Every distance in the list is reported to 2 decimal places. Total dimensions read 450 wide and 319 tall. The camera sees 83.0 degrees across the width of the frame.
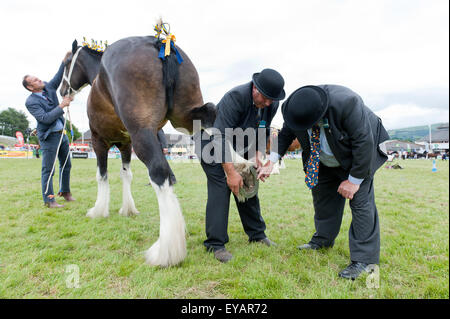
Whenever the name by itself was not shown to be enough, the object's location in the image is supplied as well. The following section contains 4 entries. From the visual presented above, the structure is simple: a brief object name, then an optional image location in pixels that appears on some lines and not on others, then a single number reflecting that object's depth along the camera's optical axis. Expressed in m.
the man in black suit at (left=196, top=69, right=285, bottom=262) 2.52
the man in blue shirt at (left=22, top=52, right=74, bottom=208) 4.43
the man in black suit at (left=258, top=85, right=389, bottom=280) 2.12
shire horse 2.29
